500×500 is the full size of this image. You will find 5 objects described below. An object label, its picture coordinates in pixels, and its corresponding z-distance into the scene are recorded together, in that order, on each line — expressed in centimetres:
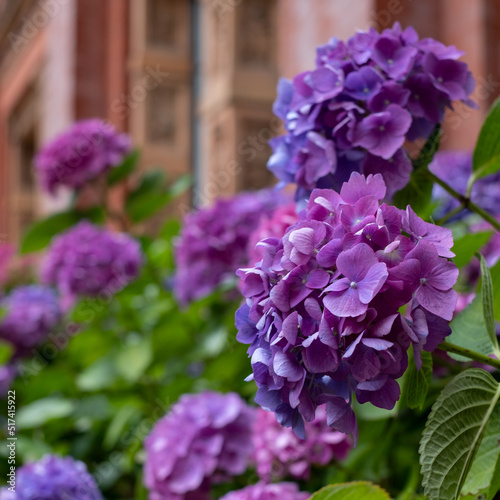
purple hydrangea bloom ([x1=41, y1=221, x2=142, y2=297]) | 111
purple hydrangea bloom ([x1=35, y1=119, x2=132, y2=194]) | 118
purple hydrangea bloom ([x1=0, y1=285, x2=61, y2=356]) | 130
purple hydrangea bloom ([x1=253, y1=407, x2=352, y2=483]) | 59
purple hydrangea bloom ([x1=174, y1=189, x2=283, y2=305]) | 96
